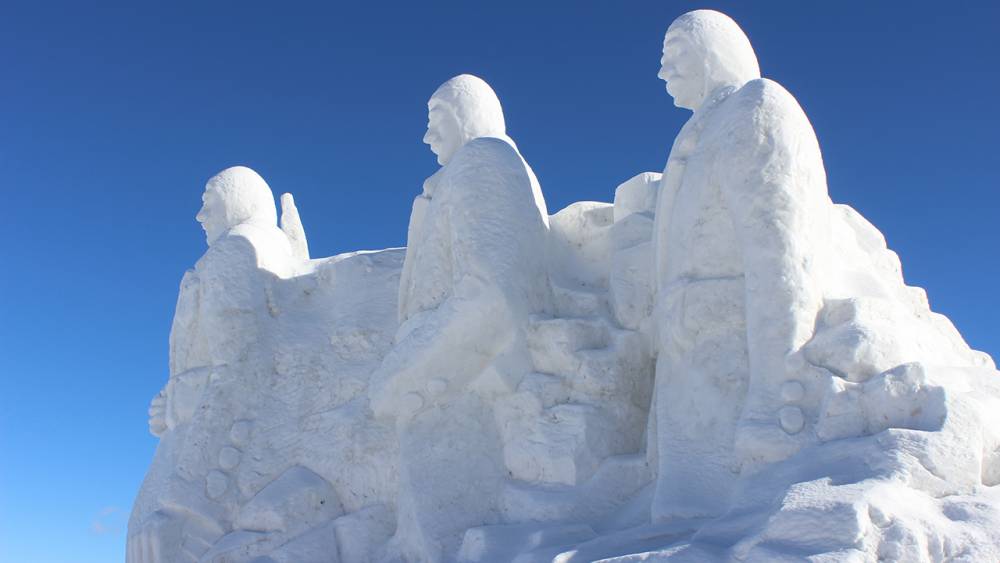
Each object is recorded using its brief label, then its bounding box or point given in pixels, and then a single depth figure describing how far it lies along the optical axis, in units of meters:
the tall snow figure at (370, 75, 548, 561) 6.10
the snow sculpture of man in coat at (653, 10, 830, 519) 4.91
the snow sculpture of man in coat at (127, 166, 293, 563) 6.90
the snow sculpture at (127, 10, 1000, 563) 4.29
